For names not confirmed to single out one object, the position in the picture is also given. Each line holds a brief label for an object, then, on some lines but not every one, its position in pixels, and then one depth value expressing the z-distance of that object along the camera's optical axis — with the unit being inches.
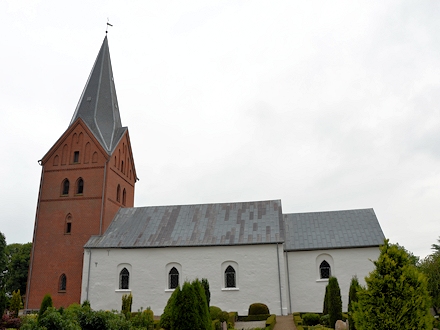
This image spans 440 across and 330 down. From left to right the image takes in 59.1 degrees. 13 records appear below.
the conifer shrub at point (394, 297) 292.0
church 784.3
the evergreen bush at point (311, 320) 624.8
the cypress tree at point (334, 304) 576.4
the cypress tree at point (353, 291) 554.5
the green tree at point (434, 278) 757.8
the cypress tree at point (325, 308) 670.5
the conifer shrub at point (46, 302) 590.5
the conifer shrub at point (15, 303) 796.2
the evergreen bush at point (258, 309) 722.4
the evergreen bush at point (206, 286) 653.6
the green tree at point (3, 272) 434.0
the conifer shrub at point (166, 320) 529.7
